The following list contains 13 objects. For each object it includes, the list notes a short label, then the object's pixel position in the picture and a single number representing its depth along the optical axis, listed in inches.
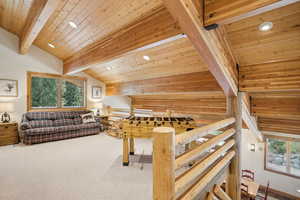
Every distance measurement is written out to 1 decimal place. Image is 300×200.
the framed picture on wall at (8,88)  177.9
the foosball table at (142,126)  125.8
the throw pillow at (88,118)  222.1
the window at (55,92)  207.2
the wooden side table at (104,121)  260.2
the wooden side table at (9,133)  165.8
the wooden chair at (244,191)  158.1
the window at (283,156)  203.5
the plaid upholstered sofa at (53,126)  168.6
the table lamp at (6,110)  176.2
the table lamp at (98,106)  261.0
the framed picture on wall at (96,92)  260.3
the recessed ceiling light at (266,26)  73.0
